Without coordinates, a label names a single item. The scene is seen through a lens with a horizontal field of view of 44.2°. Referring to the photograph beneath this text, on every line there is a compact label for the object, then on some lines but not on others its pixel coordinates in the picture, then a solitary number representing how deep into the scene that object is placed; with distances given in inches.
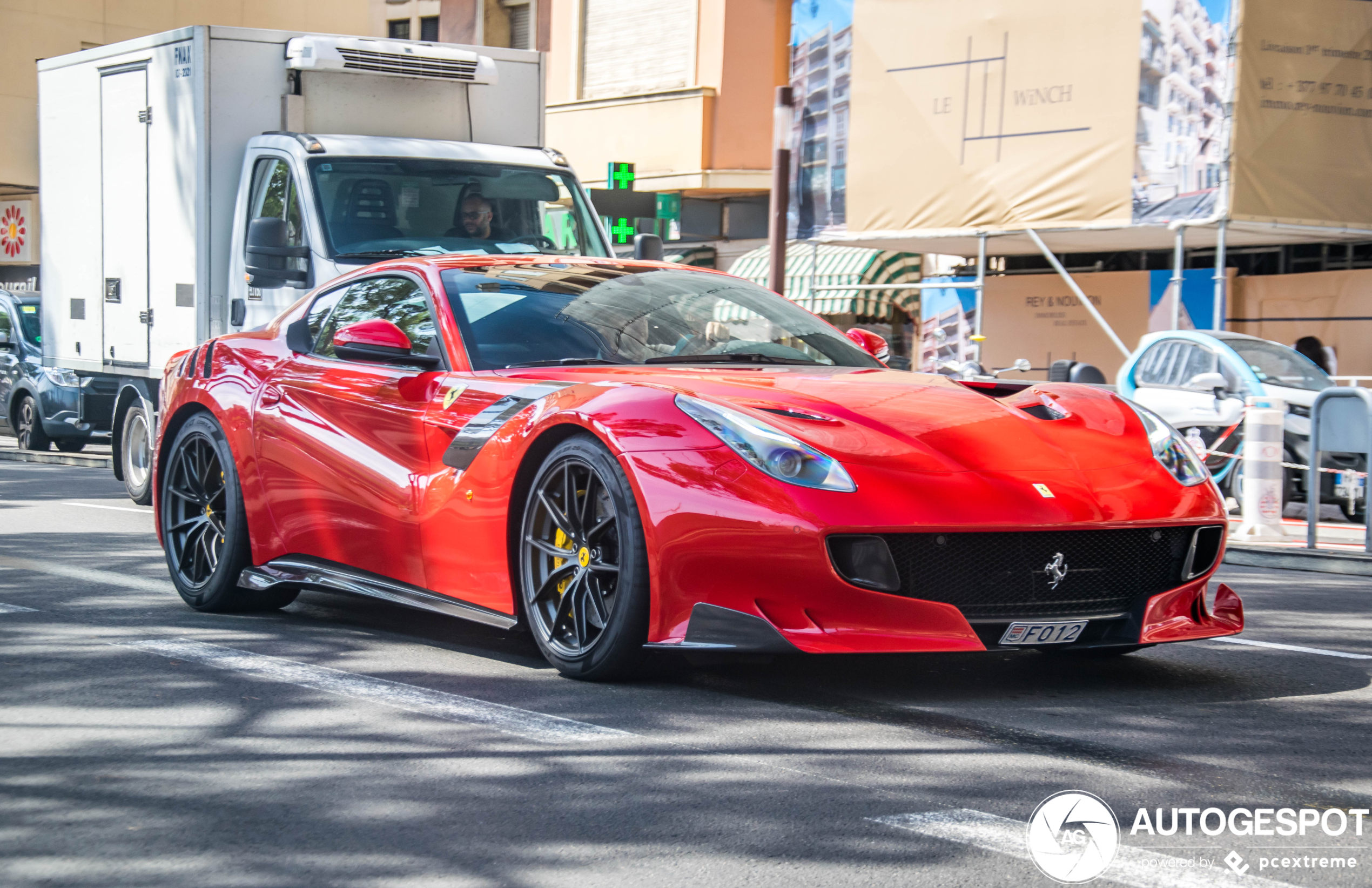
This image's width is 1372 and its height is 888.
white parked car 512.4
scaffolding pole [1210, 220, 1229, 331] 705.0
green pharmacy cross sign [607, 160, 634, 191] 1047.6
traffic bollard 439.2
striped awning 984.9
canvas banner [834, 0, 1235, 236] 736.3
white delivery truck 428.8
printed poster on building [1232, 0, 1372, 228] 707.4
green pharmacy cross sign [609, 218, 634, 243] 1109.1
